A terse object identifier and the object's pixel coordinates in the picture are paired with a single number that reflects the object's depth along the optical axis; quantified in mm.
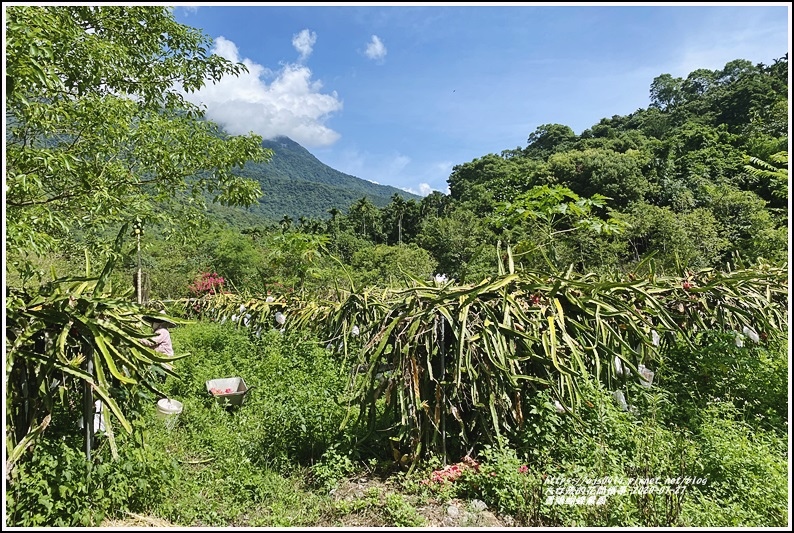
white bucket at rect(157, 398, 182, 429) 4419
